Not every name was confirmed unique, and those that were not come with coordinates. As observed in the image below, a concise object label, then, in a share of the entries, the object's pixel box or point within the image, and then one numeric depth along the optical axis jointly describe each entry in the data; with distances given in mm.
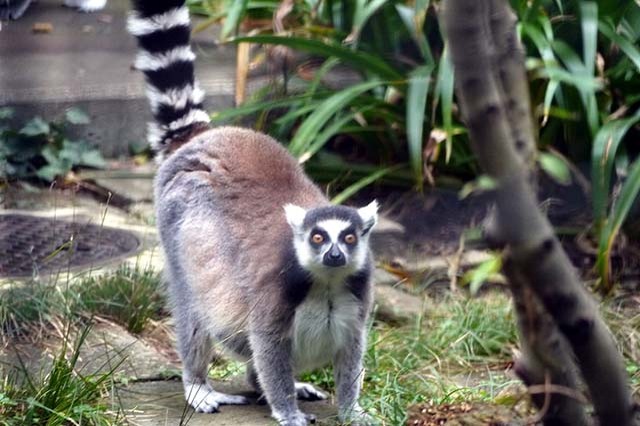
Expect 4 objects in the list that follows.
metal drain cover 10961
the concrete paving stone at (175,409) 7965
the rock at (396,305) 10828
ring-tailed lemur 7973
